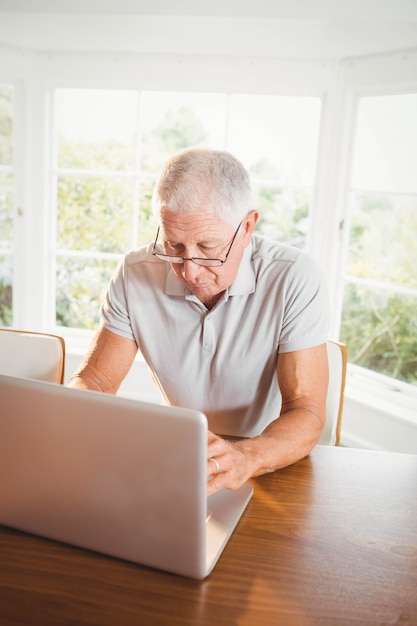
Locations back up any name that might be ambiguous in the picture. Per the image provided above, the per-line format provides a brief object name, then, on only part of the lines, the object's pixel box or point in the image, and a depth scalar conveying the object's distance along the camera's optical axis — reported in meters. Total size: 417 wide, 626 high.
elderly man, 1.26
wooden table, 0.75
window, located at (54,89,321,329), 3.04
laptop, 0.73
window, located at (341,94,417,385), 2.74
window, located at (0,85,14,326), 3.16
